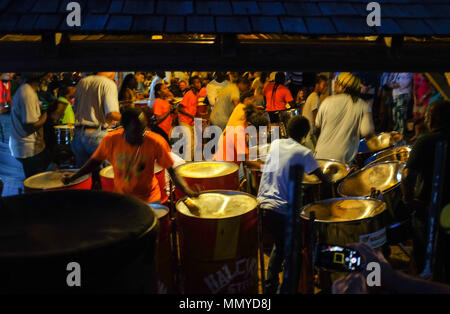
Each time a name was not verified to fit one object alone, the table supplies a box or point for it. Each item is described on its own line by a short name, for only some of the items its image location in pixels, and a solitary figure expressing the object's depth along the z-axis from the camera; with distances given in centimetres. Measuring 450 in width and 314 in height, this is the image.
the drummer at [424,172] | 317
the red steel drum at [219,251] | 298
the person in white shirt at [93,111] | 504
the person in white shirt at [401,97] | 829
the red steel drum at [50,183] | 389
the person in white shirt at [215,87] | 898
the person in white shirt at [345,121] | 486
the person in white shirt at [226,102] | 698
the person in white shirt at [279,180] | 351
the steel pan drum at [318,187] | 415
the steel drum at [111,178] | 418
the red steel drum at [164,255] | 303
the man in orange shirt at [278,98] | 784
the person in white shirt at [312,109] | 694
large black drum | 175
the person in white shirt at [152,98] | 816
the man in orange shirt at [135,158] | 348
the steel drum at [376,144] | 546
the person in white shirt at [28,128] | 488
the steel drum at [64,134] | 607
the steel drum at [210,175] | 412
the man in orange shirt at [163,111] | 722
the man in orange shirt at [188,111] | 837
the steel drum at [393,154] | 475
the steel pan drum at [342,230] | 321
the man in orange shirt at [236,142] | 507
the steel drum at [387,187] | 385
